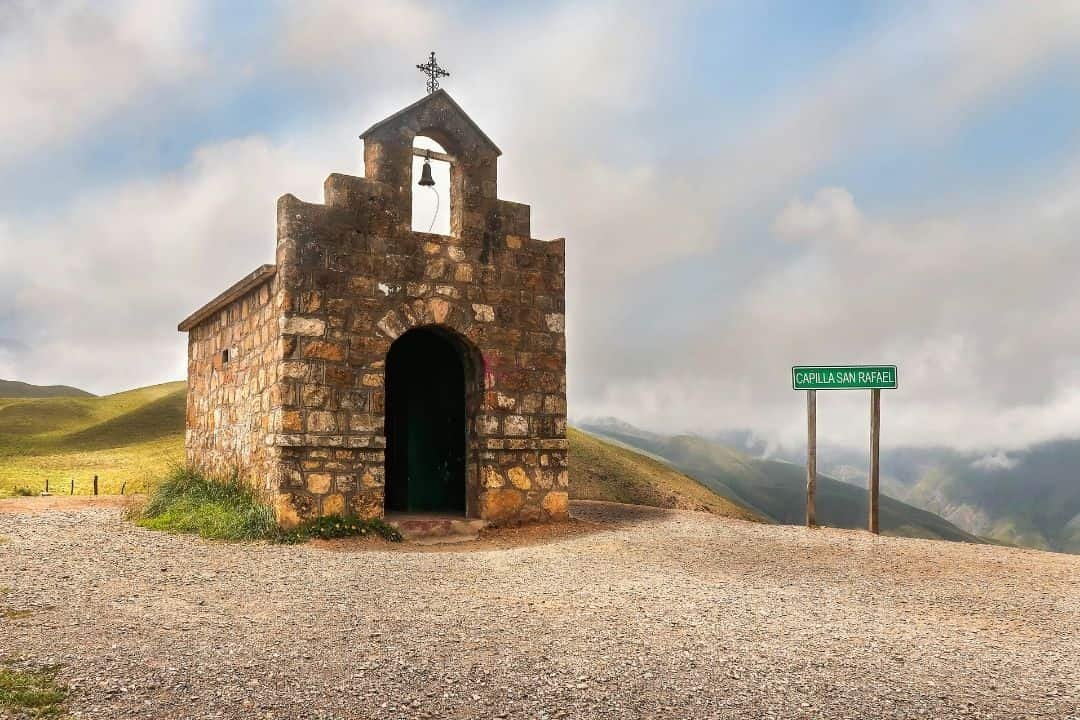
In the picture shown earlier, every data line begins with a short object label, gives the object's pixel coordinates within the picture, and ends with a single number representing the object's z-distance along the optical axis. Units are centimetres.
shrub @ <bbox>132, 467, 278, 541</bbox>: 953
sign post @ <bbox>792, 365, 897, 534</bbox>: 1158
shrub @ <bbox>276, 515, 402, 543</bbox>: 952
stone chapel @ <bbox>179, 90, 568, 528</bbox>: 984
